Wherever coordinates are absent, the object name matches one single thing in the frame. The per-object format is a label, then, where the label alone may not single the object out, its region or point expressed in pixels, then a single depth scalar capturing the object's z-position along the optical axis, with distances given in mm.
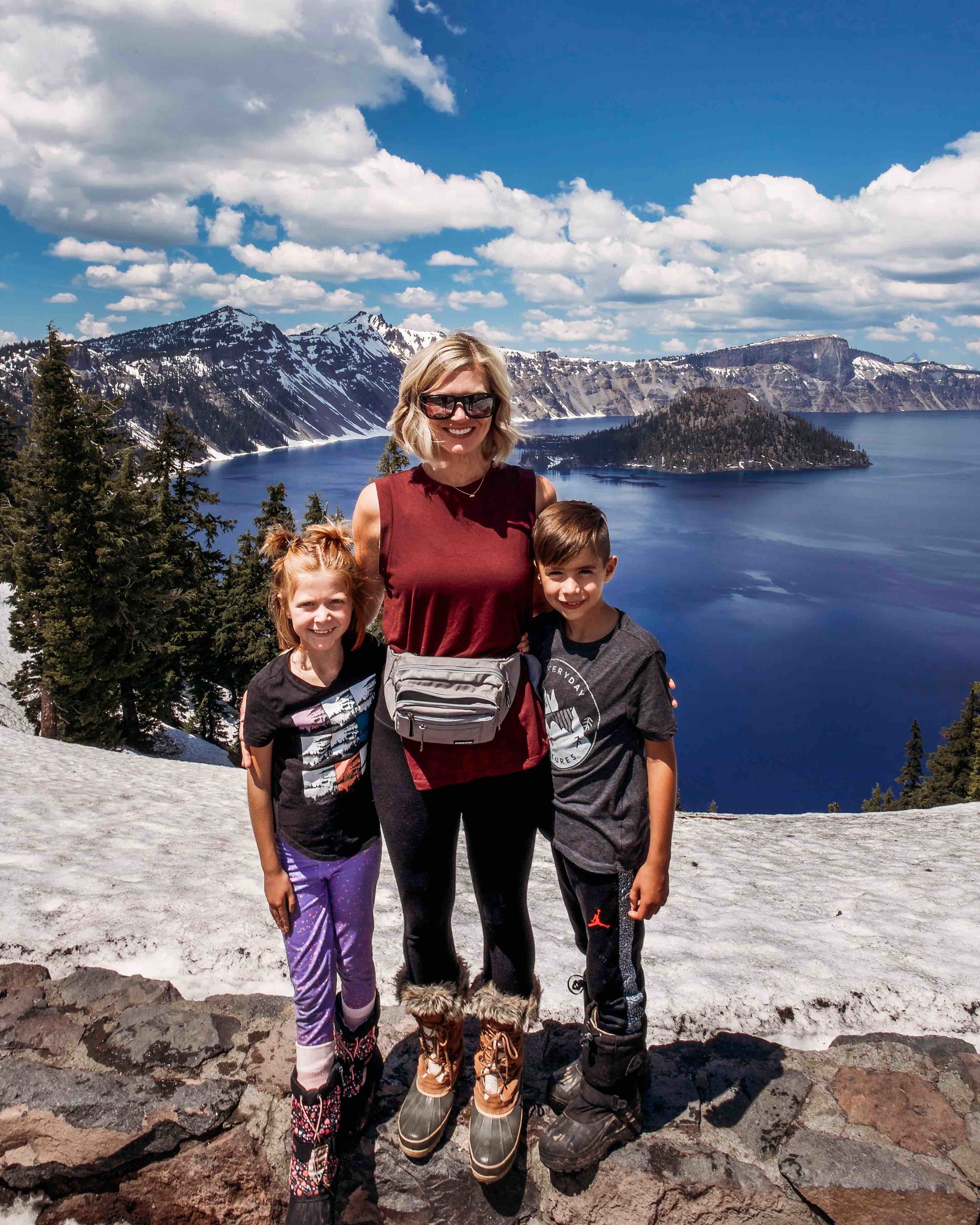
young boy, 3041
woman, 3002
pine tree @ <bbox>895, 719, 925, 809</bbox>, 42562
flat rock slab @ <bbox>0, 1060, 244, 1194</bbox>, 3229
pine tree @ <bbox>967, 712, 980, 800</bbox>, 32250
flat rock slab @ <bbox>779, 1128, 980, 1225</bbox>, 3100
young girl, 3193
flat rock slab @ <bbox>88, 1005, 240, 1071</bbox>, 3645
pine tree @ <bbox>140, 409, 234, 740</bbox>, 24156
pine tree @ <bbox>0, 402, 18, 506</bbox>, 30531
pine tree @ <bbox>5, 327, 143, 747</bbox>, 19047
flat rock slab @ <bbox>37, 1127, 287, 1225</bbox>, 3176
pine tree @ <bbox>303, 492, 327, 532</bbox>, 26188
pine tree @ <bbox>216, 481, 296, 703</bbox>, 28156
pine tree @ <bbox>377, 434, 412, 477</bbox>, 27688
